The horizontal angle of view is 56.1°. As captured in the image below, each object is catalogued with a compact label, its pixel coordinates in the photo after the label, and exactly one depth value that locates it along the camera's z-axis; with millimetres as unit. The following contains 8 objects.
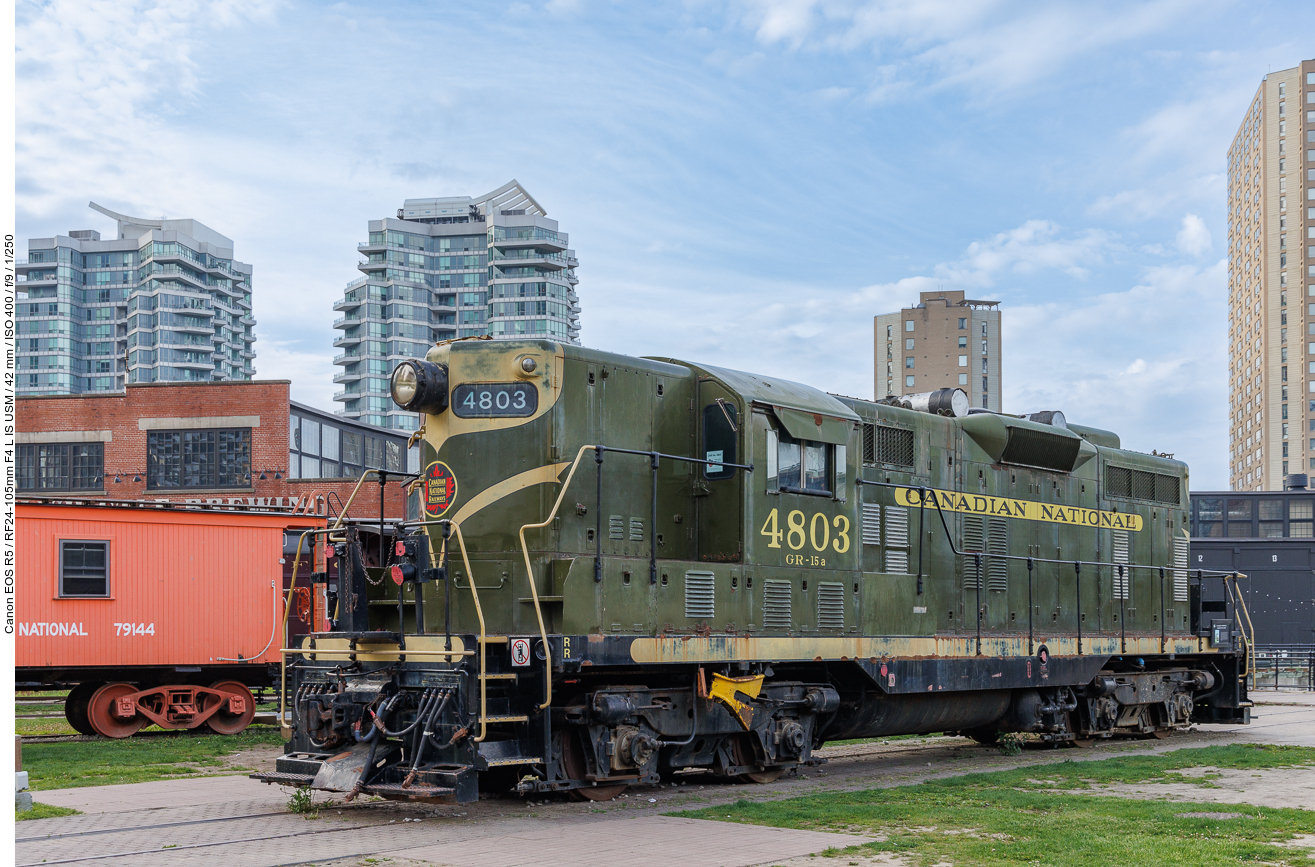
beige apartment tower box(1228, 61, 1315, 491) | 124062
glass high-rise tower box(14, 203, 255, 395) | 153625
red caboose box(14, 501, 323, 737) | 16828
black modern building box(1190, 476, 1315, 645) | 42188
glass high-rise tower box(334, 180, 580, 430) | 144875
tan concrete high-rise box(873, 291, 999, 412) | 122625
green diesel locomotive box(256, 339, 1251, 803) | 9805
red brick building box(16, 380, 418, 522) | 35031
